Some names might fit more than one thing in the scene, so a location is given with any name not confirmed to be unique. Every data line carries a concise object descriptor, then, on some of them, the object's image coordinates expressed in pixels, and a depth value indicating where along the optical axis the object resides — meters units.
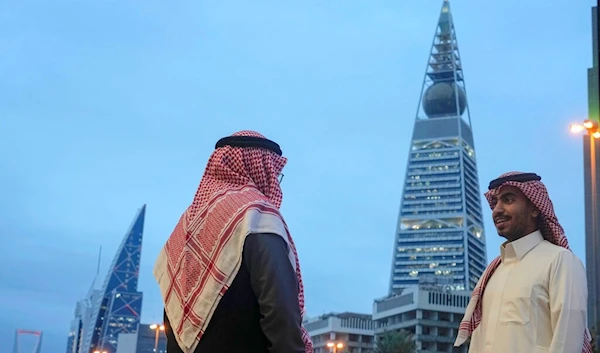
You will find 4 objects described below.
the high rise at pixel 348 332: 96.25
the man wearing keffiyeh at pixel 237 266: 2.58
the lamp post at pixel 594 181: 12.77
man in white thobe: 3.72
